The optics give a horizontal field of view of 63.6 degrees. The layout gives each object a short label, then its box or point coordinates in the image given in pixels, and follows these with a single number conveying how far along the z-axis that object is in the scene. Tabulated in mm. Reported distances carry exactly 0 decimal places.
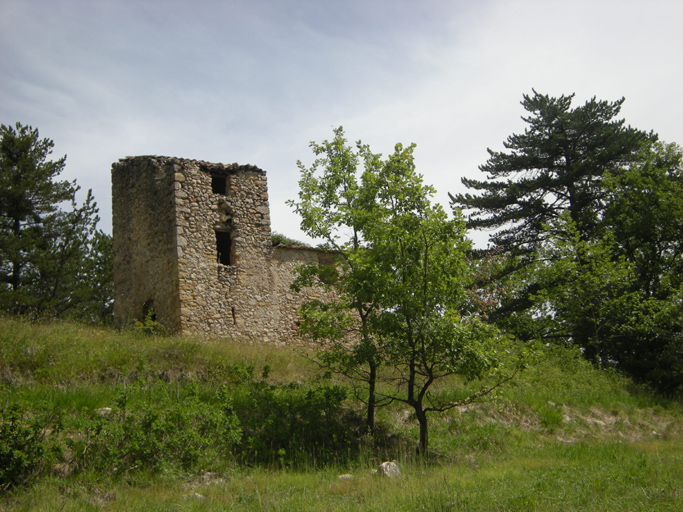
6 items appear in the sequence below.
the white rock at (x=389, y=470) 8641
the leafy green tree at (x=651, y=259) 18703
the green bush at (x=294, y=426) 9406
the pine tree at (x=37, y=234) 18891
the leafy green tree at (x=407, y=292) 10156
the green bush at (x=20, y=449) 7094
